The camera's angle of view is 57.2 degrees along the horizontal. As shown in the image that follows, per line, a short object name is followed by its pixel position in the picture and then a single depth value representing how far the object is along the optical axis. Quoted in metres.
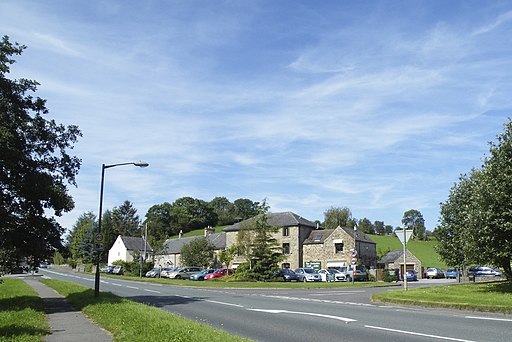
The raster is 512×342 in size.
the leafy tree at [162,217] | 140.21
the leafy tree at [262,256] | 48.44
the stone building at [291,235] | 66.50
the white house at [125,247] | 95.12
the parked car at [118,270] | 70.31
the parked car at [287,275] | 49.94
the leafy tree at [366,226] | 145.62
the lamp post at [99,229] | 21.02
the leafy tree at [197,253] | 70.06
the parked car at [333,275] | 50.17
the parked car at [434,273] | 67.12
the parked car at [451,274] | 62.48
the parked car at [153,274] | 63.55
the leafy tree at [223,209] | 153.88
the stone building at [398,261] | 70.06
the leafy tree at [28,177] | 19.33
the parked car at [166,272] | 60.41
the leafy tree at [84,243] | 96.25
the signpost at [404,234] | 24.25
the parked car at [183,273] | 58.50
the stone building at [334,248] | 63.25
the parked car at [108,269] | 74.03
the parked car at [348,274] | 49.82
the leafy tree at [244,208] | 160.00
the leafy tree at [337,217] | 103.94
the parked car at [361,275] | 50.03
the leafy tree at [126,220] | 134.62
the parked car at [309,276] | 50.10
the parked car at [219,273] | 54.53
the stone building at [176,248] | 78.75
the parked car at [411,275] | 55.17
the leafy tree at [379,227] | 161.50
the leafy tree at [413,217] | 167.00
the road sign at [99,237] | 22.23
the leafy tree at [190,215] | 142.62
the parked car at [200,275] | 55.22
